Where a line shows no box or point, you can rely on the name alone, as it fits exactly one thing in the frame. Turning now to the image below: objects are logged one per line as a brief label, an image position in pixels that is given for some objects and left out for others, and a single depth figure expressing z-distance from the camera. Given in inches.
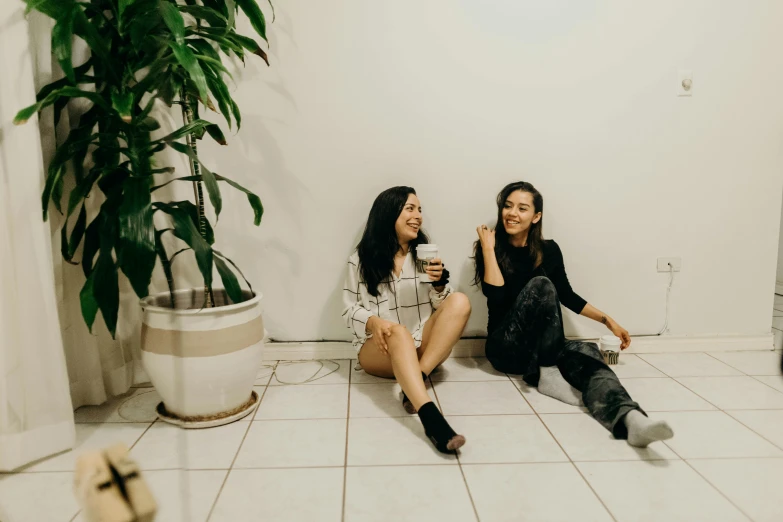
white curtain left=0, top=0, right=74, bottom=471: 52.9
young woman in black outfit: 71.5
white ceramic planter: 62.3
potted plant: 54.9
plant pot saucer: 65.9
